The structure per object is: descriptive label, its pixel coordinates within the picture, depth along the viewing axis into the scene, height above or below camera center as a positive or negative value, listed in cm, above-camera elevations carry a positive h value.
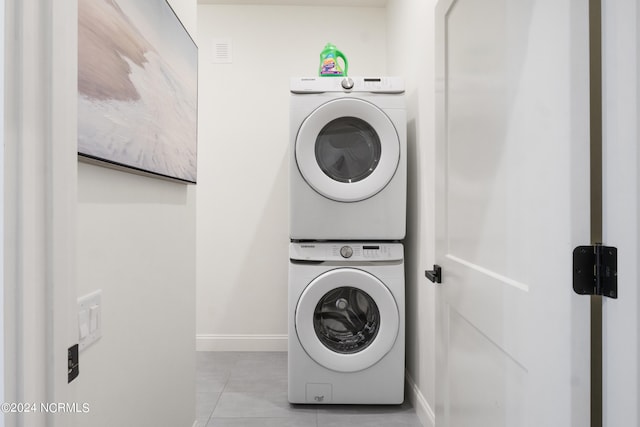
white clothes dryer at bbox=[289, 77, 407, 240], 193 +21
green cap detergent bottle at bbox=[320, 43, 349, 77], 213 +85
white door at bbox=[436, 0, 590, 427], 67 +0
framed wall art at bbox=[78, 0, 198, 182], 79 +34
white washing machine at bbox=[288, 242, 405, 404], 191 -62
